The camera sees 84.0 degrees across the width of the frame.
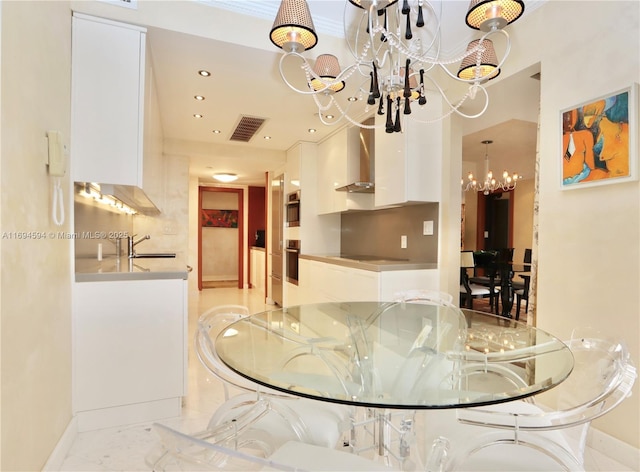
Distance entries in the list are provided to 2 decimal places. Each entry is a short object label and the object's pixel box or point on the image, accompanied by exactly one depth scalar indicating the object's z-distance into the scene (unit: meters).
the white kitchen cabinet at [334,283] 3.08
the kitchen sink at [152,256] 3.62
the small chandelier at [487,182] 5.48
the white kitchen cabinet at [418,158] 3.01
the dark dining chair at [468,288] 4.64
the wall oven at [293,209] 4.80
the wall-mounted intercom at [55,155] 1.56
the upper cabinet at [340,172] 3.98
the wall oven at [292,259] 4.81
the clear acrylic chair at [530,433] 1.02
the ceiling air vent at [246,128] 3.86
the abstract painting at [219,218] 9.05
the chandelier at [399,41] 1.41
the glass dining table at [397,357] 1.04
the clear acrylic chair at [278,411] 1.28
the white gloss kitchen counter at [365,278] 2.96
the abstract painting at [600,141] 1.72
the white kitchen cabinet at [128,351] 1.99
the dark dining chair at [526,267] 5.12
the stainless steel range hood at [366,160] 3.67
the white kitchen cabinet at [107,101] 1.97
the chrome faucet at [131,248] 3.70
